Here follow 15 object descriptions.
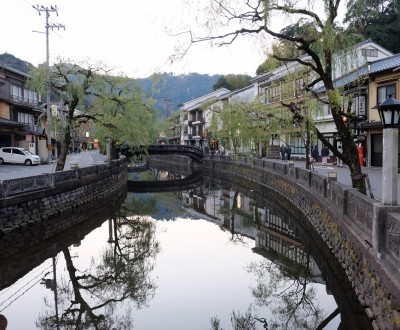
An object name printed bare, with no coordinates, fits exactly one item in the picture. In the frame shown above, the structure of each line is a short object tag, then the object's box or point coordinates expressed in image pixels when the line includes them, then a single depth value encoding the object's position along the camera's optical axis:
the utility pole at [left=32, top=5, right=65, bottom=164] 32.94
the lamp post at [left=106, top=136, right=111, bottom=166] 30.37
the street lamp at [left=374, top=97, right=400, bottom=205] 8.00
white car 37.12
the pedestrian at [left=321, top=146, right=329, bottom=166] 37.50
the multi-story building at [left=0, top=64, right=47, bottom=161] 39.73
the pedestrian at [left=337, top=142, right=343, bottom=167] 34.38
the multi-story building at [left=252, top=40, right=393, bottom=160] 13.13
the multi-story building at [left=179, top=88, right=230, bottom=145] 73.69
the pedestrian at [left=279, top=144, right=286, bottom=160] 43.14
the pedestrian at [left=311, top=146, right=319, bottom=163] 39.91
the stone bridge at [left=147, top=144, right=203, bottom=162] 48.72
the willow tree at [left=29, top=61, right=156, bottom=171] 22.55
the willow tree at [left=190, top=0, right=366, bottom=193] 11.41
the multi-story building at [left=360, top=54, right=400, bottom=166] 28.22
